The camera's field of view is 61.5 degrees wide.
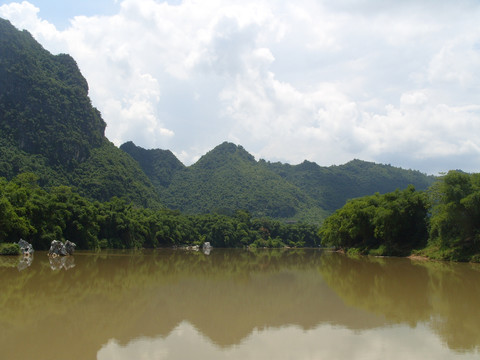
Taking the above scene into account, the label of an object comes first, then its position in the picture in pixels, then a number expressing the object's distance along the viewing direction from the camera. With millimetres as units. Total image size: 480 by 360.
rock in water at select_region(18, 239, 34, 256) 25414
